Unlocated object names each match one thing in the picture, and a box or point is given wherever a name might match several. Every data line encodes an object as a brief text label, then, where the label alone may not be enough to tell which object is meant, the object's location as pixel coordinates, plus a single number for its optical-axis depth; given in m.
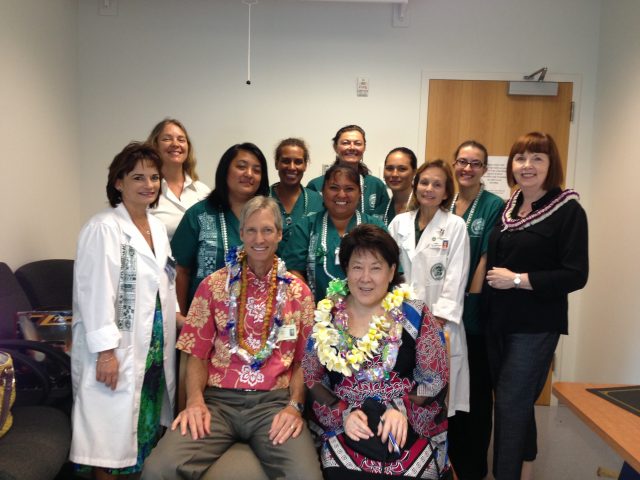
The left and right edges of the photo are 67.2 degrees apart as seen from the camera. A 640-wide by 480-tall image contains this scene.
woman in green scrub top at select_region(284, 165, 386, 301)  2.29
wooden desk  1.34
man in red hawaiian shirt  1.83
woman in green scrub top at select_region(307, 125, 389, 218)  3.00
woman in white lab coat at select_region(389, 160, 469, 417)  2.30
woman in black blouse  1.94
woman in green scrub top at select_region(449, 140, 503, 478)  2.50
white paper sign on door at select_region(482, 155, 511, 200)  3.75
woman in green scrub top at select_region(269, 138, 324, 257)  2.74
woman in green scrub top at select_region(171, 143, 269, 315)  2.38
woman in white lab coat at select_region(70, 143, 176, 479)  1.90
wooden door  3.67
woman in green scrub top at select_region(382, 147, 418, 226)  2.87
